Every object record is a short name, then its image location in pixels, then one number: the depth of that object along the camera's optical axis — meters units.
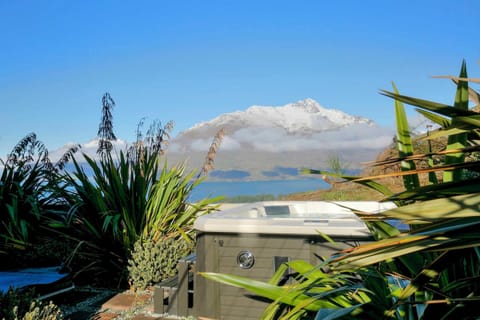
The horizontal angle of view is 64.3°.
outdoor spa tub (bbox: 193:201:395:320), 3.05
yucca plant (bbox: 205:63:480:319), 1.03
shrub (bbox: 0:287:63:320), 2.49
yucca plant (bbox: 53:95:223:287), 4.46
